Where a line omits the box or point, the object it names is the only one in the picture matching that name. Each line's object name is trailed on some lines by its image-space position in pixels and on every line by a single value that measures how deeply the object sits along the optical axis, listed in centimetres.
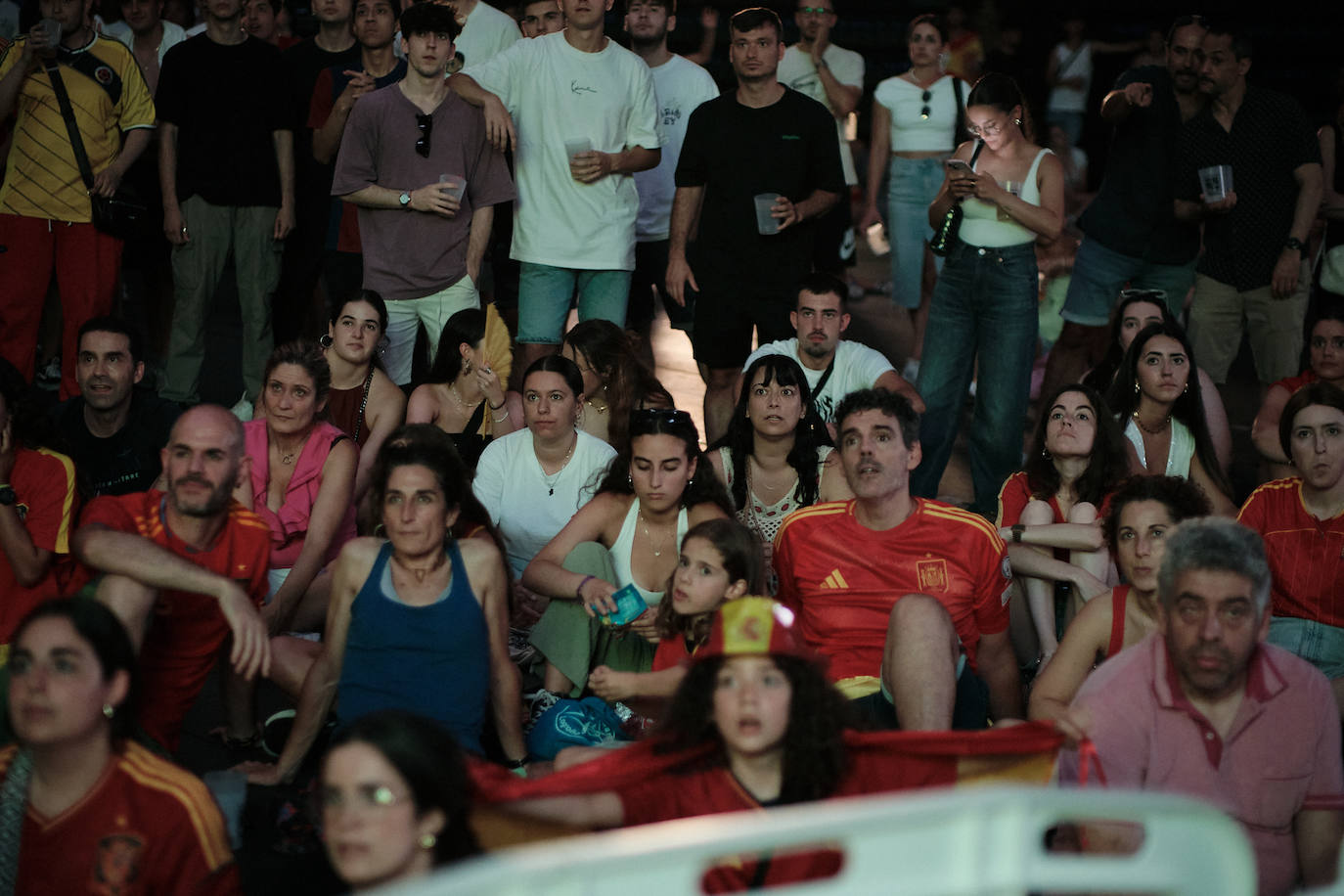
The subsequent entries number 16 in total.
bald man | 738
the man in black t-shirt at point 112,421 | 1009
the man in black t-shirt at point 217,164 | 1366
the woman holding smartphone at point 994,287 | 1248
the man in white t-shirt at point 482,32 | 1458
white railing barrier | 299
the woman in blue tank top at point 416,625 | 796
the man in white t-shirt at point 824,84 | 1731
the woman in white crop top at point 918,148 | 1730
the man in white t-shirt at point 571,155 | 1286
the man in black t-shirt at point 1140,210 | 1376
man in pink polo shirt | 624
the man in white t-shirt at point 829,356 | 1170
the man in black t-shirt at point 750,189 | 1308
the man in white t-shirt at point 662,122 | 1458
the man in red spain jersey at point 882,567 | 866
